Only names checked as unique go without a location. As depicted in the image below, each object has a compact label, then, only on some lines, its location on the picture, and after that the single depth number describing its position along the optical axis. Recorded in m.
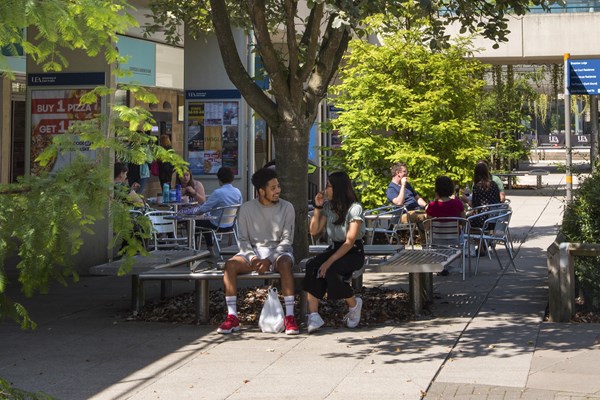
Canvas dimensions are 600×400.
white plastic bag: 9.39
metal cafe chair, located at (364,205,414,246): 15.19
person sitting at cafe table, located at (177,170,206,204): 16.55
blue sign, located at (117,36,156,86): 19.36
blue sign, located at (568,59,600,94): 15.86
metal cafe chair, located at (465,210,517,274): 13.92
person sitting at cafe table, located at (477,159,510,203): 16.92
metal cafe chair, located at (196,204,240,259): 14.58
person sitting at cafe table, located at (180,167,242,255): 14.73
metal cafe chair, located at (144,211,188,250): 12.46
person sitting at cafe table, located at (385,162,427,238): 15.95
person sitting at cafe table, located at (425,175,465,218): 13.93
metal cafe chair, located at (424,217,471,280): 13.44
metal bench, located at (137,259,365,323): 9.65
